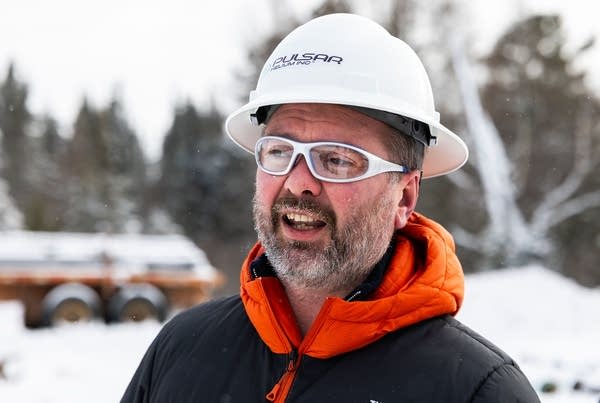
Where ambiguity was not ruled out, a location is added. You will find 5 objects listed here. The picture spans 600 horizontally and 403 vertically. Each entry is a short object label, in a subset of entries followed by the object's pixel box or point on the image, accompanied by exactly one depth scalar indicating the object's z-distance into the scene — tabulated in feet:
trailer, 36.58
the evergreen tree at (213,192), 84.23
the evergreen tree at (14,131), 109.50
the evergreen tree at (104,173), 84.51
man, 5.33
